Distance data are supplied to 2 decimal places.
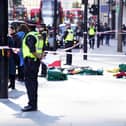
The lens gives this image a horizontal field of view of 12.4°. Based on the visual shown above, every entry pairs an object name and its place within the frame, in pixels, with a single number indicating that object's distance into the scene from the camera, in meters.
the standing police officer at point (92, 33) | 37.69
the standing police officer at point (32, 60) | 11.62
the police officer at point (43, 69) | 18.69
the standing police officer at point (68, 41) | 23.96
